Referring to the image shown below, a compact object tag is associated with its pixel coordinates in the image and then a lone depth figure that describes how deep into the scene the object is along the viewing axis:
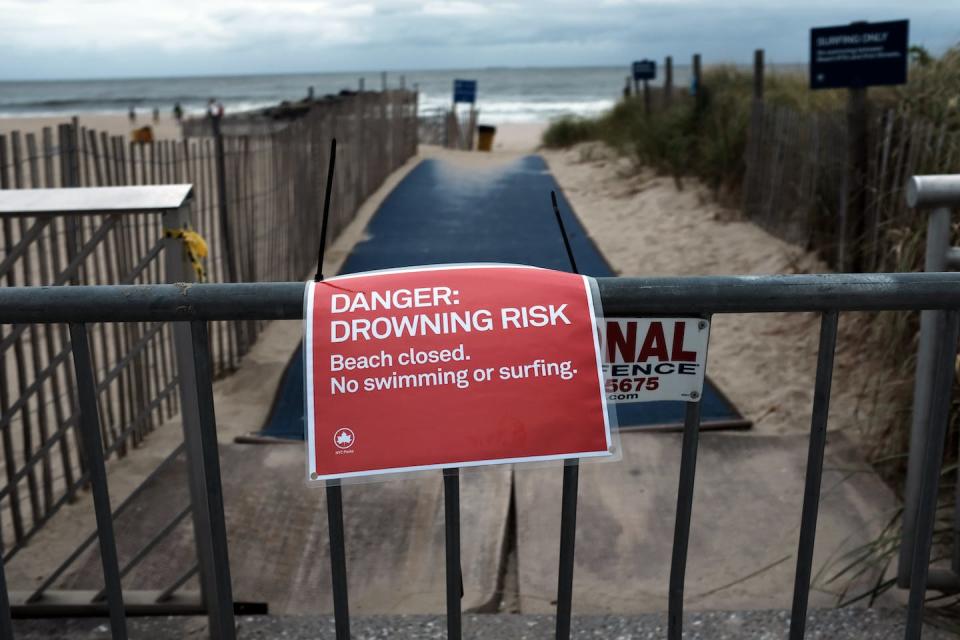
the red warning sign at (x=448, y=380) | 1.64
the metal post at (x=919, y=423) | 3.39
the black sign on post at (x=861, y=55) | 7.27
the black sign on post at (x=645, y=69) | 20.11
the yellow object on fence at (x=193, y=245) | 3.23
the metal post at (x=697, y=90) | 14.47
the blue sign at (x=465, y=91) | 26.88
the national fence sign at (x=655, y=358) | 1.78
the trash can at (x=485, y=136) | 27.70
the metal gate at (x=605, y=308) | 1.75
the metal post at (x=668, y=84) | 18.05
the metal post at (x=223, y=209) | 6.69
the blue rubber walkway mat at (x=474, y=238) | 5.85
